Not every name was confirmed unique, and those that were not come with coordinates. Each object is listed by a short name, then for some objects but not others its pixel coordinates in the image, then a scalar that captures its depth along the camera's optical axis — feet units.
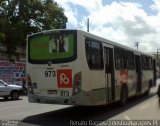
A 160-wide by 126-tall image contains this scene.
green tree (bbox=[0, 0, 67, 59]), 69.78
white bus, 25.46
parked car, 48.26
